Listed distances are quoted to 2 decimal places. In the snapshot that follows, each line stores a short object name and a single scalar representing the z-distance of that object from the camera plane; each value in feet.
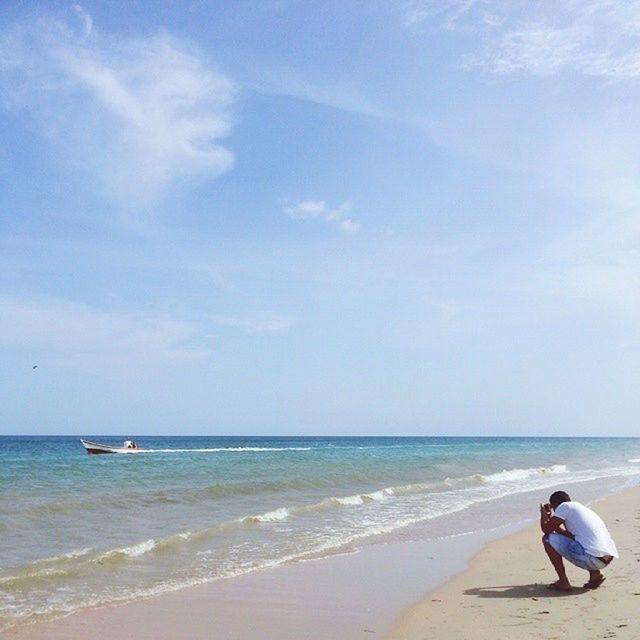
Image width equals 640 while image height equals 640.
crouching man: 24.06
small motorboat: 190.80
